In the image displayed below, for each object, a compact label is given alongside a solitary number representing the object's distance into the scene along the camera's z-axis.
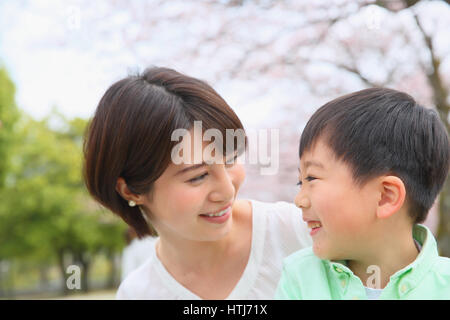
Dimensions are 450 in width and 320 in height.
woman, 1.04
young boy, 0.87
